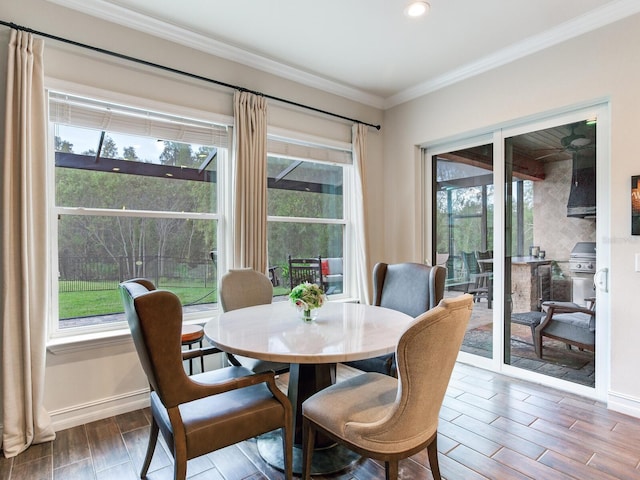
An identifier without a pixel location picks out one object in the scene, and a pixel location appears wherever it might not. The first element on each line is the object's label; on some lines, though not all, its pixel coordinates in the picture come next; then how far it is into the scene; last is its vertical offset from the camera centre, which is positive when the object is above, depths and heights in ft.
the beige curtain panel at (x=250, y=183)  10.14 +1.63
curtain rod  7.46 +4.34
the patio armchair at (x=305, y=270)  12.16 -1.06
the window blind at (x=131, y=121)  8.03 +2.93
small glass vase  7.29 -1.53
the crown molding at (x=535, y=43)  8.29 +5.19
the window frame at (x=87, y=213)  8.05 +0.69
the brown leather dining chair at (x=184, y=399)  4.53 -2.46
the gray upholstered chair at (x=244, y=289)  8.97 -1.26
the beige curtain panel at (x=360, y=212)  13.00 +0.98
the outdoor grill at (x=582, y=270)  9.30 -0.85
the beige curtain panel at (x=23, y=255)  7.03 -0.26
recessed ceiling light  8.10 +5.25
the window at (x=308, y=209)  11.69 +1.07
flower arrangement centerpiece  7.15 -1.16
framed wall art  8.12 +0.73
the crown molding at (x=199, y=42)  8.17 +5.25
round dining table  5.37 -1.64
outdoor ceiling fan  9.41 +2.53
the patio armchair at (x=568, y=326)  9.41 -2.38
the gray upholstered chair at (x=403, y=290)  7.80 -1.30
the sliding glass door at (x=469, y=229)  11.55 +0.33
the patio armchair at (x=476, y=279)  11.55 -1.30
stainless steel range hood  9.26 +1.34
